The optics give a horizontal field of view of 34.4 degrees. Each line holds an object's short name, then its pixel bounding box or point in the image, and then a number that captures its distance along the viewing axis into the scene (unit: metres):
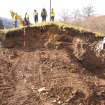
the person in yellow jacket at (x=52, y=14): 11.92
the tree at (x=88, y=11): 32.90
